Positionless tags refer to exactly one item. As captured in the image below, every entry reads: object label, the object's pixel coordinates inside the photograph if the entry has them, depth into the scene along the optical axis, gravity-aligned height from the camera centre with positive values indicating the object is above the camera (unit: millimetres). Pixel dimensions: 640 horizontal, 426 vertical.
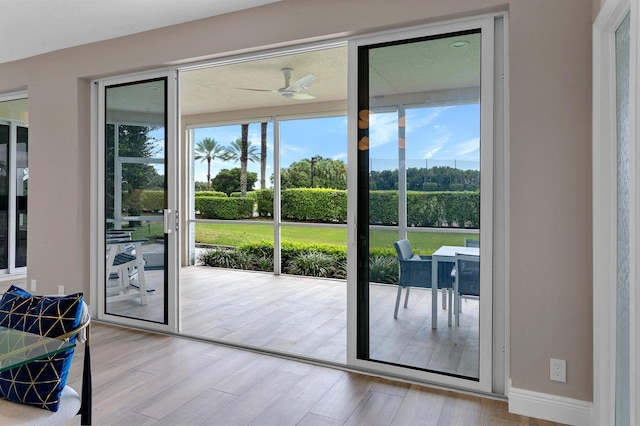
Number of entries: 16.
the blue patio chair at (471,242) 2791 -195
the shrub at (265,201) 8734 +213
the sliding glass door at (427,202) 2760 +68
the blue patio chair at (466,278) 2803 -430
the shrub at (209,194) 9062 +367
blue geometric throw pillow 1542 -460
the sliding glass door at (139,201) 3920 +94
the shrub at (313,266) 7863 -998
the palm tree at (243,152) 8523 +1189
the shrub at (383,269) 3043 -408
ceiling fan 4766 +1435
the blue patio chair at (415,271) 2894 -403
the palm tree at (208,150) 8797 +1252
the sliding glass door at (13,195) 5824 +213
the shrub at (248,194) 8859 +359
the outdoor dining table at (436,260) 2868 -323
